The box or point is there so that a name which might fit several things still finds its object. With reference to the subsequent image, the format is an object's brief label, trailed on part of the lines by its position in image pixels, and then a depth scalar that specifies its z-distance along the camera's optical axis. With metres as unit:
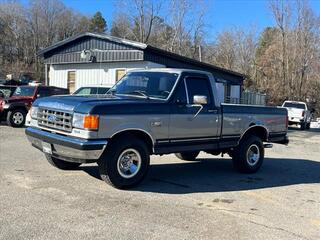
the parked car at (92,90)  10.90
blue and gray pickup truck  4.67
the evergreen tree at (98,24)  53.73
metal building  15.72
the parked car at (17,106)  11.72
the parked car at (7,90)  12.68
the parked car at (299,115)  19.09
